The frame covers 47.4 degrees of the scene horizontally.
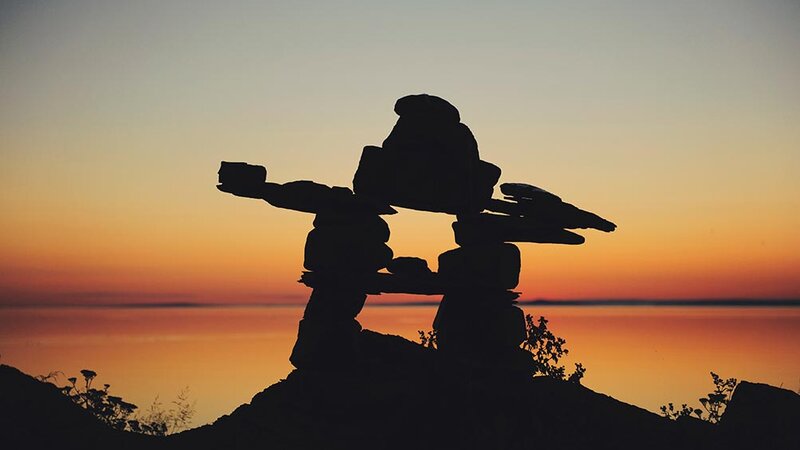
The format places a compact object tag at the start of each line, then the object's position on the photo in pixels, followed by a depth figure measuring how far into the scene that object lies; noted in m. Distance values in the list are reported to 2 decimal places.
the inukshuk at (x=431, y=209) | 20.97
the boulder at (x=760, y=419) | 20.31
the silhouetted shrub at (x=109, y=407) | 21.02
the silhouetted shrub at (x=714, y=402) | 24.14
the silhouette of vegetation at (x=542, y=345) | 26.69
